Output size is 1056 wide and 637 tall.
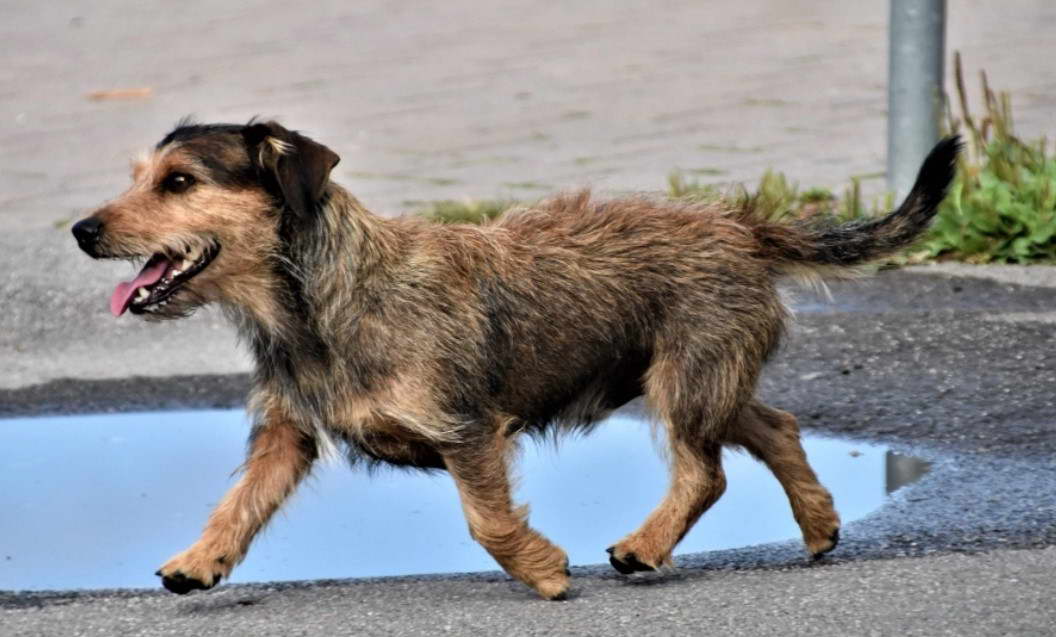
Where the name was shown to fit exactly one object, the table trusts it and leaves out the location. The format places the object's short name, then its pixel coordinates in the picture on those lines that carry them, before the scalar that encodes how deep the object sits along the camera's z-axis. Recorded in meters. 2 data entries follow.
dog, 9.77
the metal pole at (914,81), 17.86
